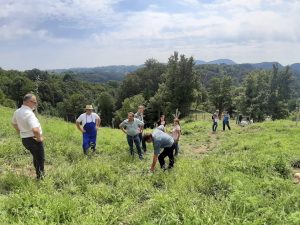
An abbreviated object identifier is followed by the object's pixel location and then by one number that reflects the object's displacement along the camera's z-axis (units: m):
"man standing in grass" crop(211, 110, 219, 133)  16.20
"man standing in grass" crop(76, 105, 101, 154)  7.50
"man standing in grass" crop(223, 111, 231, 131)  16.92
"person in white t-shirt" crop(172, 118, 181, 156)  8.61
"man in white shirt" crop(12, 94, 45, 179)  4.83
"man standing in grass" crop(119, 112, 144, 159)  7.95
